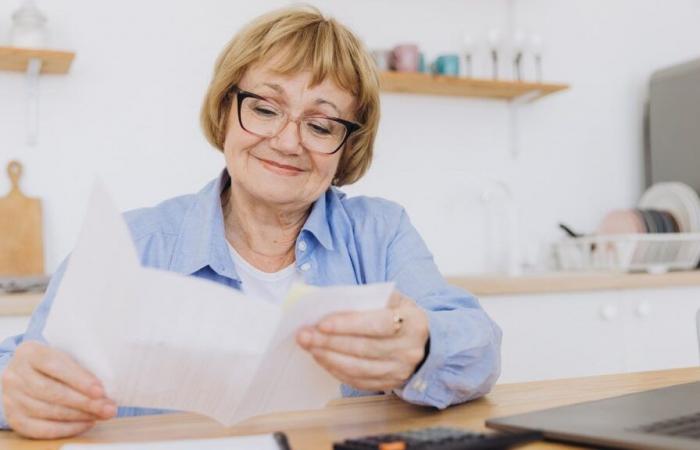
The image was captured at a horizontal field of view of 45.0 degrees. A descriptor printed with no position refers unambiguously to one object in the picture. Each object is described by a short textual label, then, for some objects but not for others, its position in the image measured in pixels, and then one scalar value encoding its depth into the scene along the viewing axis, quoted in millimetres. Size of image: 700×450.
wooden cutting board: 2344
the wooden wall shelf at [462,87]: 2740
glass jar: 2295
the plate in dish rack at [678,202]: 2900
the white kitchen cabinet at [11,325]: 1932
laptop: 711
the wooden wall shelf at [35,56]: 2238
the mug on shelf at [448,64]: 2811
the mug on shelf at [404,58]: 2754
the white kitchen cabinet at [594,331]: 2420
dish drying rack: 2717
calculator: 651
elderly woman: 1146
